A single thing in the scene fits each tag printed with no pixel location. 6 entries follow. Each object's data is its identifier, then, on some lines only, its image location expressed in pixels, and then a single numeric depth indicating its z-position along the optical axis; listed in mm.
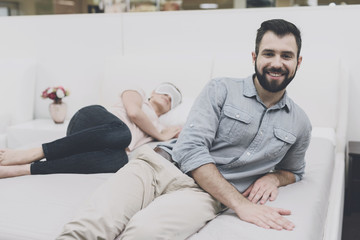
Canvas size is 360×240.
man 1265
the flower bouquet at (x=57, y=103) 2930
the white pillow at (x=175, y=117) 2395
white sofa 1281
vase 2963
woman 1767
